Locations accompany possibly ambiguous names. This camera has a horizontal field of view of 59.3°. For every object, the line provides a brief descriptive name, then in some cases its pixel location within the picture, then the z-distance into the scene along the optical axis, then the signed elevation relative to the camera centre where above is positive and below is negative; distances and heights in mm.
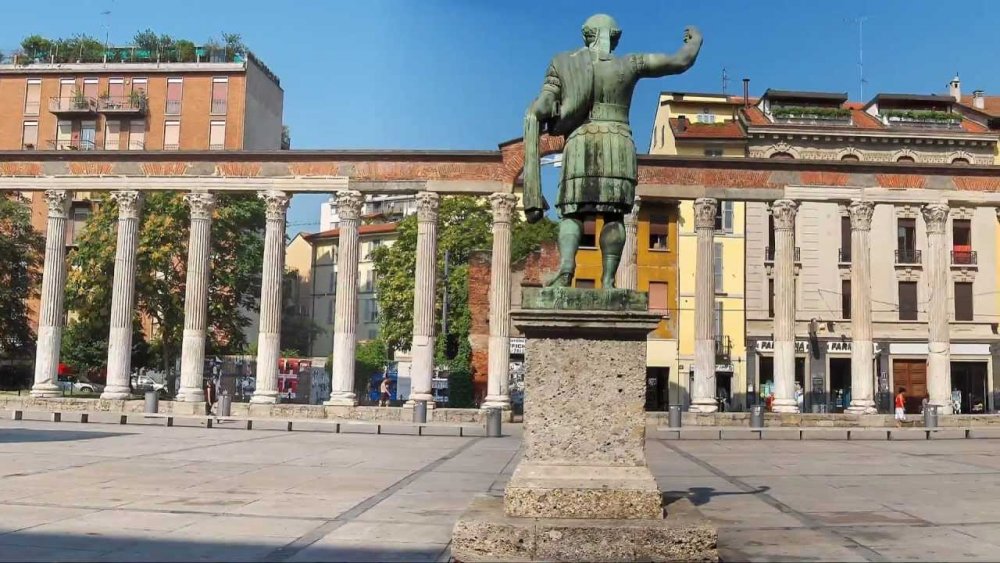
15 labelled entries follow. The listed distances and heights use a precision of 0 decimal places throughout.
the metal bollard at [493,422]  25672 -1767
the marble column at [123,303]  33062 +1909
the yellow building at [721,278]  45688 +4618
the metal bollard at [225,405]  29844 -1672
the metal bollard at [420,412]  29438 -1738
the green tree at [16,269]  46188 +4479
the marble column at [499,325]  31250 +1301
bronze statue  8320 +2226
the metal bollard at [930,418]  28688 -1523
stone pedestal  7523 -466
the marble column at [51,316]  33688 +1358
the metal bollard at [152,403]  30922 -1716
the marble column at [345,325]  31844 +1219
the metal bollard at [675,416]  28098 -1614
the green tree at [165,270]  43344 +4242
